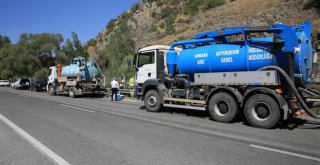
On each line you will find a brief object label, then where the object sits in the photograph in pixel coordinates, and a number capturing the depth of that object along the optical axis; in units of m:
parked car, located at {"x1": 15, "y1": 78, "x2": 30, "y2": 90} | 40.50
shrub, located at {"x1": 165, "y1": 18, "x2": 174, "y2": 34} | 44.16
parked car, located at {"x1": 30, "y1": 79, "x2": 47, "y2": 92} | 34.12
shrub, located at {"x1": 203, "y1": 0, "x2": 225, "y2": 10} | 45.86
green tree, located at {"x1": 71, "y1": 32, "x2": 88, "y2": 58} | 32.89
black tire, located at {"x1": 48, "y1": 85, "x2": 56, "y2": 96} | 24.94
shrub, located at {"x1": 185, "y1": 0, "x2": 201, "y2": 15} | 50.12
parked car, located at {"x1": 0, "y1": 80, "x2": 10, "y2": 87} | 60.69
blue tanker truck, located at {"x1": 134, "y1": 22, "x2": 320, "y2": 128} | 8.09
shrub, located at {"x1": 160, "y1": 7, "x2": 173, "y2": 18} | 54.31
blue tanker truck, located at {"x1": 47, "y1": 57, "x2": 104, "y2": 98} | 21.64
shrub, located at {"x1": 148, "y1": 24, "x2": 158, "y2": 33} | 48.84
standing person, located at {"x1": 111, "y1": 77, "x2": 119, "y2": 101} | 18.07
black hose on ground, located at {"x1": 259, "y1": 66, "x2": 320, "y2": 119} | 7.85
